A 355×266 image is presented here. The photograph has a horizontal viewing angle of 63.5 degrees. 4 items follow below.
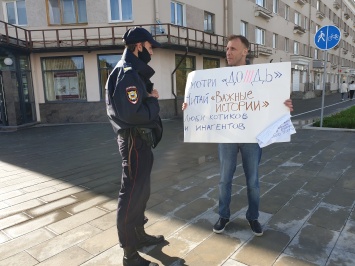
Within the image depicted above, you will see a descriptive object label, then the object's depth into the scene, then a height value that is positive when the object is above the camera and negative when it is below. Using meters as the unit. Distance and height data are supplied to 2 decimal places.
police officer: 2.24 -0.27
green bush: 8.94 -1.09
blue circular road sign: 8.02 +1.44
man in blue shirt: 2.73 -0.74
